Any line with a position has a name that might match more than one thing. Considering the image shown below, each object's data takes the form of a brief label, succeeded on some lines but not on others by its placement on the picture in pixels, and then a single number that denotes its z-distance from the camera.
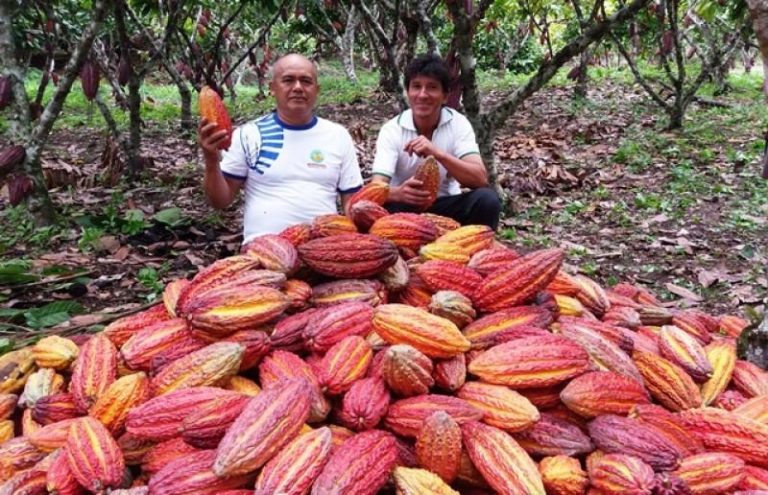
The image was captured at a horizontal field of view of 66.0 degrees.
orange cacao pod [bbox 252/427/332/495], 1.09
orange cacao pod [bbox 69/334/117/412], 1.42
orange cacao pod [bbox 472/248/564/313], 1.60
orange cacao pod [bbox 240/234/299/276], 1.67
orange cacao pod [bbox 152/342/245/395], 1.35
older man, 2.68
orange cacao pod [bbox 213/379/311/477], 1.13
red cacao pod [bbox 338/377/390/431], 1.27
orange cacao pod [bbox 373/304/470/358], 1.39
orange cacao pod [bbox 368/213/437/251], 1.83
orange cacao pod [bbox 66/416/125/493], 1.19
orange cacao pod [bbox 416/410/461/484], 1.17
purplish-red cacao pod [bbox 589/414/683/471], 1.18
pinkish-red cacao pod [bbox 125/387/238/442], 1.25
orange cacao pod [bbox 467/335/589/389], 1.33
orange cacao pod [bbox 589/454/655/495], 1.09
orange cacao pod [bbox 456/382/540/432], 1.25
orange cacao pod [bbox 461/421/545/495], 1.12
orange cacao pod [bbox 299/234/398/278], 1.66
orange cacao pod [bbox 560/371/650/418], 1.30
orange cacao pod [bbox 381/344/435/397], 1.29
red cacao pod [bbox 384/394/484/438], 1.25
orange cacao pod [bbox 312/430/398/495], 1.09
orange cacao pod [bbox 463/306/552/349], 1.47
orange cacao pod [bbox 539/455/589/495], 1.16
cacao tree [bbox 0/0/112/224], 3.51
